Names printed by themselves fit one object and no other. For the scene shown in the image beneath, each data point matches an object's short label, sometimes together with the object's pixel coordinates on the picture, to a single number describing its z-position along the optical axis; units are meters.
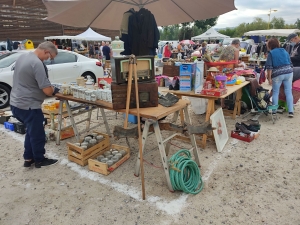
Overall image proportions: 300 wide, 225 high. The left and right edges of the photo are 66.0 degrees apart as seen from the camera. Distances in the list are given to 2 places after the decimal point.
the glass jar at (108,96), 3.13
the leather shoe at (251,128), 4.33
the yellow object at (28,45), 9.06
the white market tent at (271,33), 21.36
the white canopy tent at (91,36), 15.65
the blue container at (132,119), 4.99
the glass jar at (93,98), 3.25
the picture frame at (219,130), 3.77
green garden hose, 2.68
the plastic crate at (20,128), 4.65
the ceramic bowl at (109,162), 3.28
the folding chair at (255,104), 5.05
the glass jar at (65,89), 3.68
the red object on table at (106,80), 3.64
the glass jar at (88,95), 3.29
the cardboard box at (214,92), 3.61
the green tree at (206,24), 44.22
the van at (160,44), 18.11
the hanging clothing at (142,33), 4.25
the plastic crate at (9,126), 4.81
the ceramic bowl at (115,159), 3.37
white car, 6.41
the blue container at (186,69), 3.69
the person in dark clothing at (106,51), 13.48
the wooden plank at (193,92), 3.70
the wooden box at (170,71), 4.37
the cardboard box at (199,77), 3.56
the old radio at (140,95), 2.67
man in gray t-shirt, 2.93
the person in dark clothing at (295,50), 6.03
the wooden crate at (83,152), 3.42
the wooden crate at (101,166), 3.16
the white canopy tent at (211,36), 23.67
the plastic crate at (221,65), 4.79
